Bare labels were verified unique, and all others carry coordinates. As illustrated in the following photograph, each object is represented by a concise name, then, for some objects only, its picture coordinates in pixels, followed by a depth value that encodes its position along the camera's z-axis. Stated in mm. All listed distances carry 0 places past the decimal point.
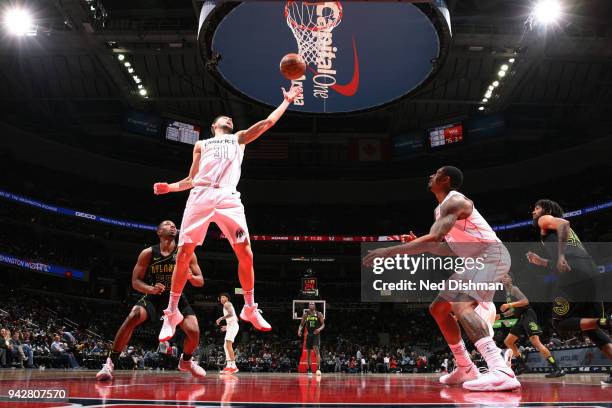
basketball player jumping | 4871
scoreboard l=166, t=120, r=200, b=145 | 25125
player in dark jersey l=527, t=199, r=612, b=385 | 5168
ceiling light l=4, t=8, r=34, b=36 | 15383
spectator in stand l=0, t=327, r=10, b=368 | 14617
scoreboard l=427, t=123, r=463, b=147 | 24844
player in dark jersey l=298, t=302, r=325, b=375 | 13039
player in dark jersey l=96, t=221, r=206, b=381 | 5875
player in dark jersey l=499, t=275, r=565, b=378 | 9008
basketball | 5711
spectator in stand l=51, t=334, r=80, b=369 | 16344
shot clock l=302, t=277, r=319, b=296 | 20047
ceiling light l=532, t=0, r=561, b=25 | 14875
